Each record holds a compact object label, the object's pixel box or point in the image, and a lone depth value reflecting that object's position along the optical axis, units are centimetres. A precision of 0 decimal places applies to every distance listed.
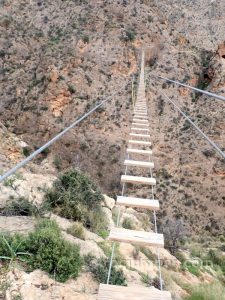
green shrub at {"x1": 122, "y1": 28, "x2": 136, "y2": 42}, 3941
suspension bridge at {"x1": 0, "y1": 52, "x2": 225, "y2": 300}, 377
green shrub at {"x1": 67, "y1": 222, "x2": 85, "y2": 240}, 707
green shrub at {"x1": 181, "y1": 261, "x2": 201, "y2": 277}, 1061
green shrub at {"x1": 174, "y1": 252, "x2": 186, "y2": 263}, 1218
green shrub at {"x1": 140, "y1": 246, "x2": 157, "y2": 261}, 898
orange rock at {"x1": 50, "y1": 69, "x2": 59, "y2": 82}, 3541
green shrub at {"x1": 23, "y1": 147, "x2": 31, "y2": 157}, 2528
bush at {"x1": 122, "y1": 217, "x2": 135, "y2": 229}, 1017
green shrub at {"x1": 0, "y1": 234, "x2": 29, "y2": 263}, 513
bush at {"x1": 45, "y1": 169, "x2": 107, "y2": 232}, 817
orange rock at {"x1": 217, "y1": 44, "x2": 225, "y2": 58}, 4087
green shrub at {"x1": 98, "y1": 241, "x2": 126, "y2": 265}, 683
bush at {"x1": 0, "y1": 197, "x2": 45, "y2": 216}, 707
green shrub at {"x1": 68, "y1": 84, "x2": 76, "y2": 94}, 3538
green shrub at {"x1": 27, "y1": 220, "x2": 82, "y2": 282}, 514
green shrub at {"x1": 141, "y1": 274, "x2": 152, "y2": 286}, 644
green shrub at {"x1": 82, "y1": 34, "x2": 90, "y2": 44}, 3885
